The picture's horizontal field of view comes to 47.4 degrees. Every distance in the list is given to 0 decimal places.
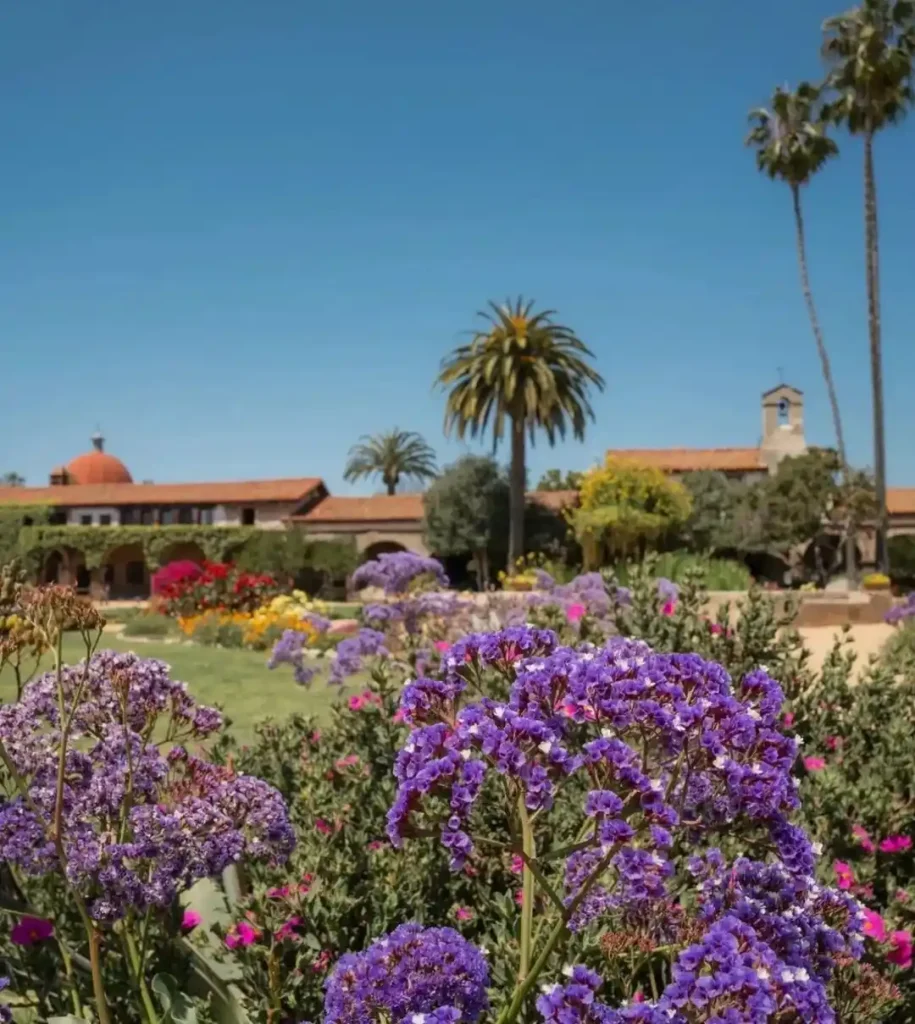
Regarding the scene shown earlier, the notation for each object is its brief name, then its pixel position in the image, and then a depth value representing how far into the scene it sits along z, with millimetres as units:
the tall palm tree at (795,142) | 38531
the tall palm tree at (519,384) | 39719
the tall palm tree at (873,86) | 34969
